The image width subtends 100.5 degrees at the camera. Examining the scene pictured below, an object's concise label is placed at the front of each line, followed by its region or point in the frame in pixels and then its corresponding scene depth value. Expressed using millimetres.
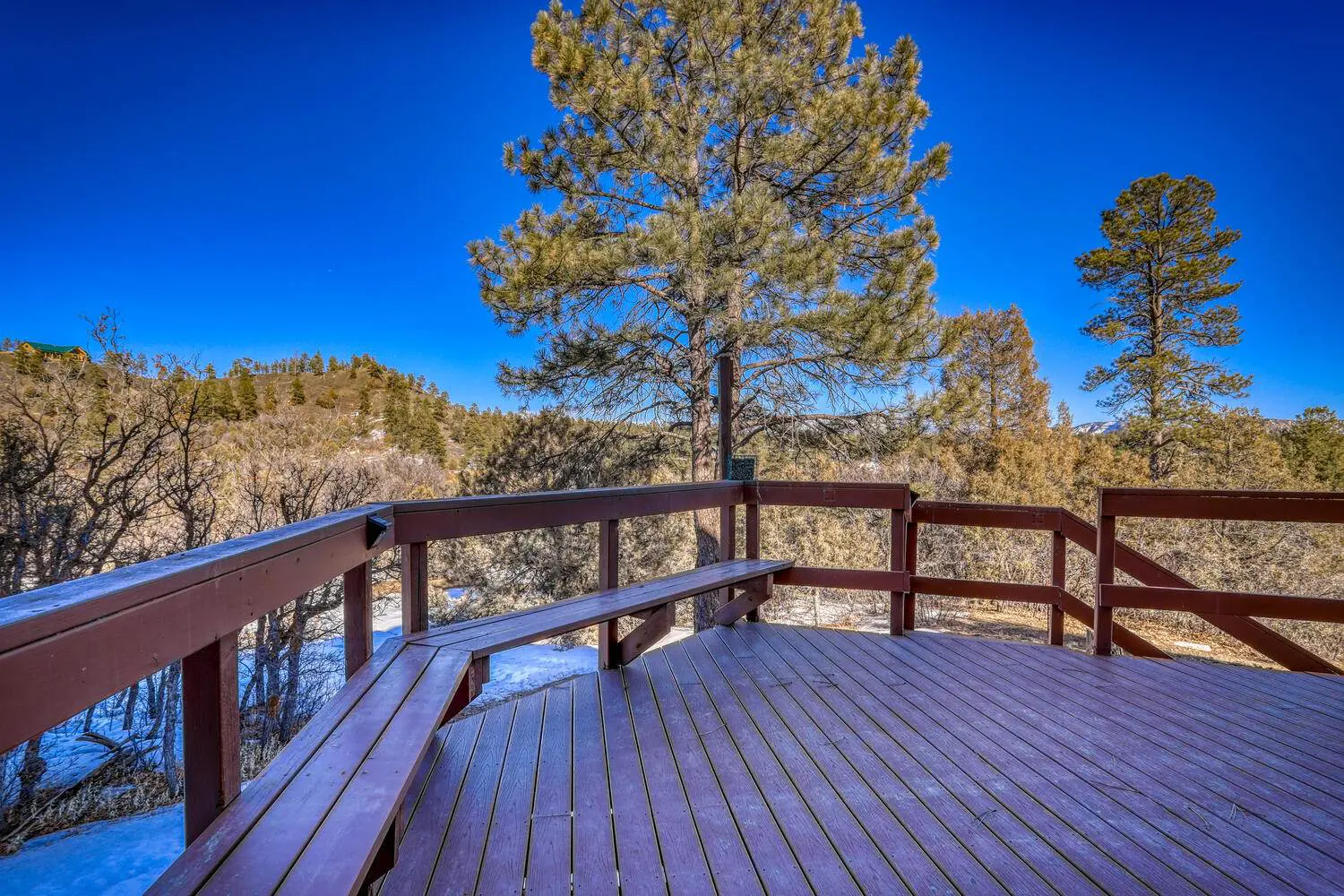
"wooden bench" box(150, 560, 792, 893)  939
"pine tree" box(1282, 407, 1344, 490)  13078
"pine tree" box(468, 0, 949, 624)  6582
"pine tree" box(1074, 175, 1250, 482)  12797
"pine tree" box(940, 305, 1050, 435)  15961
